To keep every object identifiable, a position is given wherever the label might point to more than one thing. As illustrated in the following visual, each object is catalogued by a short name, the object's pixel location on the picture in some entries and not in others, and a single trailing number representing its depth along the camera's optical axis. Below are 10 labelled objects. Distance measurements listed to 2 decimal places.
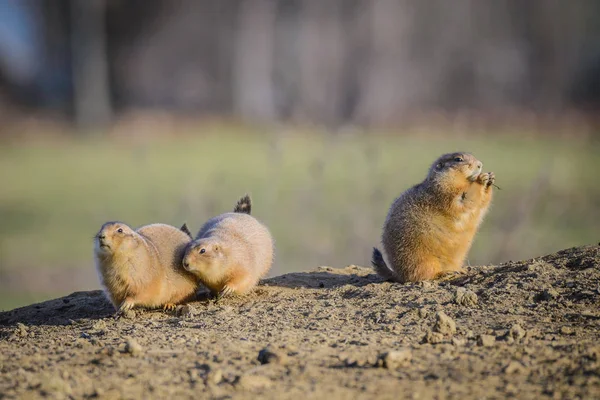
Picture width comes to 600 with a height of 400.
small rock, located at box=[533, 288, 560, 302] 12.45
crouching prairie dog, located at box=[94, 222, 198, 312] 14.17
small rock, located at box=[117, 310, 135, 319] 14.03
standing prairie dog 14.80
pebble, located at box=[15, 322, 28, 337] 13.24
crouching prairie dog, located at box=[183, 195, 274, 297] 14.54
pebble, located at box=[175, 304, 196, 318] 13.70
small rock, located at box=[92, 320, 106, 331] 12.99
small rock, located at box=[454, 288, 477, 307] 12.73
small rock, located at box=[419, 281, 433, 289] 13.83
